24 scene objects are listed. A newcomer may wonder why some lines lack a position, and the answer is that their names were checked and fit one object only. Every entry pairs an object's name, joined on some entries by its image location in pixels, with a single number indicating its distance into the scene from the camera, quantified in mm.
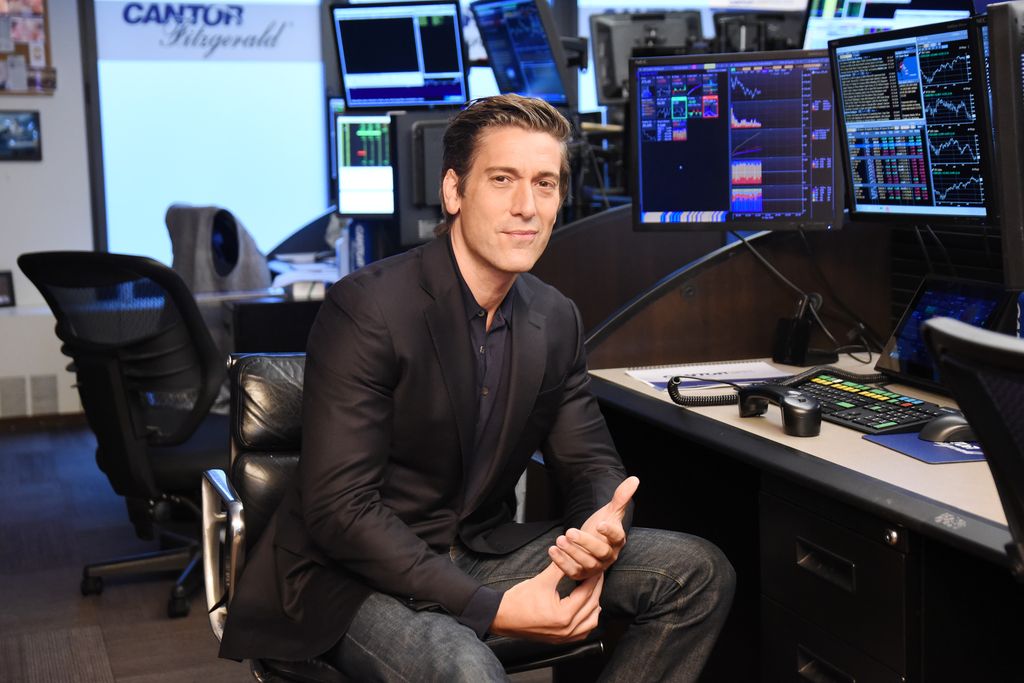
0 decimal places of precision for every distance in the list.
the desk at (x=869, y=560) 1528
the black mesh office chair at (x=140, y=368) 3016
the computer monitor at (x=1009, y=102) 1602
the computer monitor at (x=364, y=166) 4156
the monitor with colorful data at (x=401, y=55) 4004
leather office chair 1807
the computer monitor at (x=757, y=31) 5059
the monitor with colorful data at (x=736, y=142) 2463
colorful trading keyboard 1885
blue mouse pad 1702
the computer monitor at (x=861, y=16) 4215
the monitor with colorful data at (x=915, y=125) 1995
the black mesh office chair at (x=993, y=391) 984
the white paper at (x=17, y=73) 5754
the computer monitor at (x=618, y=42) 5031
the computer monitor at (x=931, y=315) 2047
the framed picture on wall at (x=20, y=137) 5781
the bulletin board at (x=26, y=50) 5742
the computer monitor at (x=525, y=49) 3637
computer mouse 1787
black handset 1857
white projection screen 6215
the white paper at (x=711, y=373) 2312
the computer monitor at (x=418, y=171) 3465
